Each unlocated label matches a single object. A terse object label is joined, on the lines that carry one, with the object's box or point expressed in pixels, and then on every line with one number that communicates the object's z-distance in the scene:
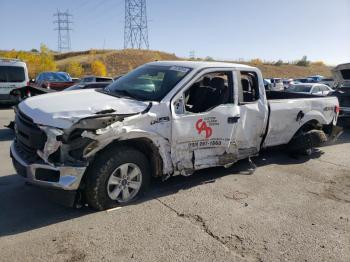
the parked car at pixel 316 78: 32.78
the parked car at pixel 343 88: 11.12
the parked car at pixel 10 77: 14.21
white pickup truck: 4.05
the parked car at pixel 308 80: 32.25
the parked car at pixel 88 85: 11.24
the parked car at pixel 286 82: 31.99
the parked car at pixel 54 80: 16.56
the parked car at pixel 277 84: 28.13
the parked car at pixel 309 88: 18.03
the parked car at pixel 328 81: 27.62
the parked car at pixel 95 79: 19.97
